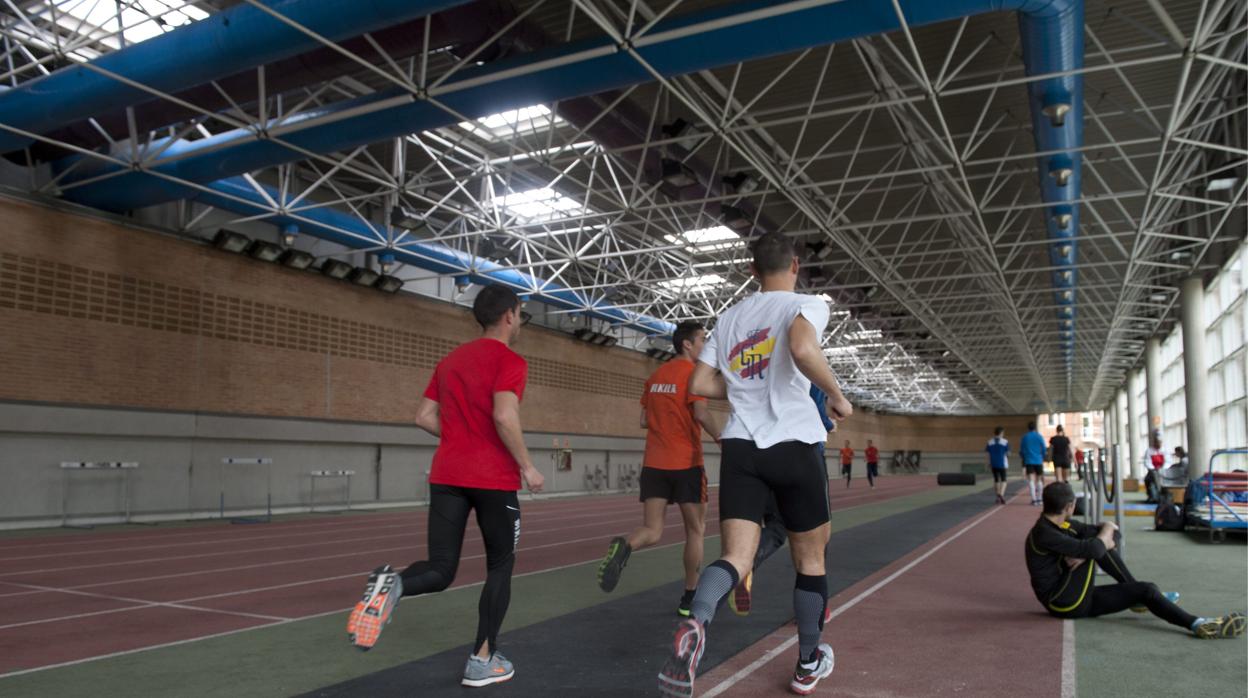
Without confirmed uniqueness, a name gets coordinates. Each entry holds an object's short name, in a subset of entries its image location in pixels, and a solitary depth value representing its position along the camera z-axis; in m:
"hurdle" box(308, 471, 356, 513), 20.02
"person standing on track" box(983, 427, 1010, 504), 19.77
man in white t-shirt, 3.36
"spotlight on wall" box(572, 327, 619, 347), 31.62
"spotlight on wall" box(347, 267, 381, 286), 21.61
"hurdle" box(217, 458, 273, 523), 17.05
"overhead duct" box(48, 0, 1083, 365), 9.92
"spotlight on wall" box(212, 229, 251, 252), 18.28
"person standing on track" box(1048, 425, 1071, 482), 17.77
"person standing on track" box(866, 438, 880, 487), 35.33
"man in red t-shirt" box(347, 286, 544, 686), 3.92
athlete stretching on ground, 5.32
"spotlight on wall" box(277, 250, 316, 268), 19.80
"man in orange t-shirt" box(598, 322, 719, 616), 5.86
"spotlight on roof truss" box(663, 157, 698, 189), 15.98
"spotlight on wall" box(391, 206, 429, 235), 19.41
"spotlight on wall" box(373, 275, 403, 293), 22.47
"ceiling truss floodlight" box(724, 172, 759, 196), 17.58
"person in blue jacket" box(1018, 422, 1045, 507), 18.03
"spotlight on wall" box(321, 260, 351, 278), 20.92
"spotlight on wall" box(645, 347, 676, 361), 36.81
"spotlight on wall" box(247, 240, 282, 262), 19.06
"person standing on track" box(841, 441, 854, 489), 34.97
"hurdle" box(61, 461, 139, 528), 15.34
